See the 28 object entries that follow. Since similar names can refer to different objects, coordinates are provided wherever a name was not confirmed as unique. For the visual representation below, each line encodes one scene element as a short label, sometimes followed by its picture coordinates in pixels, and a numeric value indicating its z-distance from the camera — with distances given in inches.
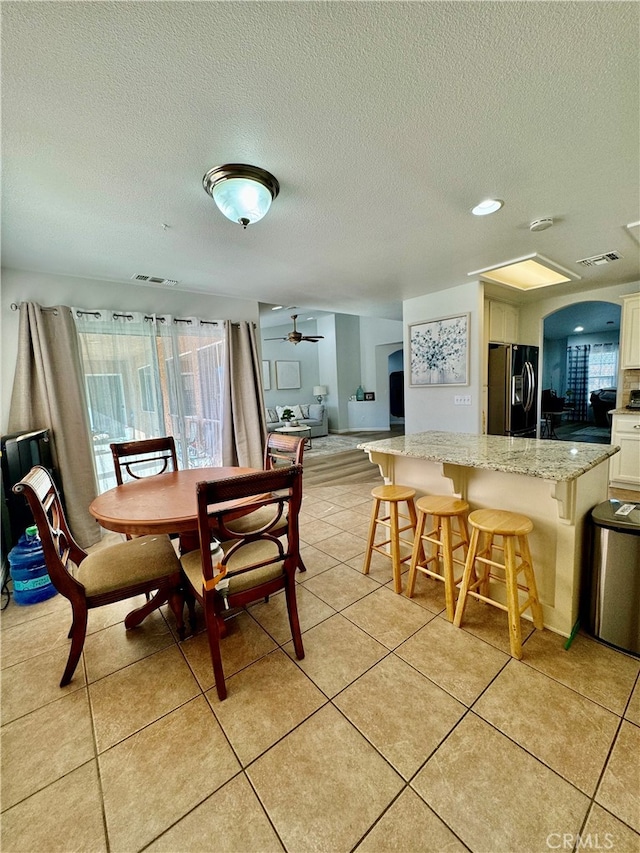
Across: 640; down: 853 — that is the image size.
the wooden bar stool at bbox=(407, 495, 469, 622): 76.2
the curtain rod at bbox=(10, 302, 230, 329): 114.7
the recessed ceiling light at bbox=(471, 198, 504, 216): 82.4
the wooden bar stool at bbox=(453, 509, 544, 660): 65.1
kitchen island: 66.7
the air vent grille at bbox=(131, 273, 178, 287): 131.2
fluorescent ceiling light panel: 128.7
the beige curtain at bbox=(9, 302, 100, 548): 114.0
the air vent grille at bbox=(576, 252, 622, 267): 124.0
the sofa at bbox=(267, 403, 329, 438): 337.4
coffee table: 273.5
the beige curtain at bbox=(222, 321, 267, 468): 163.3
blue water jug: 88.2
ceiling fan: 264.7
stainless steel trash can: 63.1
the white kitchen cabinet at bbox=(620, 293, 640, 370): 155.9
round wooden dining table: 64.5
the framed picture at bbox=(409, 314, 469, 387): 160.2
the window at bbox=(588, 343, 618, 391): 366.9
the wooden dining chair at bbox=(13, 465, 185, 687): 59.4
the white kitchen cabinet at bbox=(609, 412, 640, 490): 153.0
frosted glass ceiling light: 66.0
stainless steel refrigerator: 165.9
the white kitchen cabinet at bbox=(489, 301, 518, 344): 175.2
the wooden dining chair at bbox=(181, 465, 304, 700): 55.5
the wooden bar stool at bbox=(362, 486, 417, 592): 86.7
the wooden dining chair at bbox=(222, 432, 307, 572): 86.3
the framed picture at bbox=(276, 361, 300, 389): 361.7
